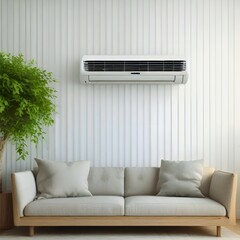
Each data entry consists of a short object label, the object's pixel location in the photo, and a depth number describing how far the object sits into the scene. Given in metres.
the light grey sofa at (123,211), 5.14
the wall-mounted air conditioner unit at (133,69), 5.96
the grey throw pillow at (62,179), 5.50
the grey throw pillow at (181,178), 5.55
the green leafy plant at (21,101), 5.36
